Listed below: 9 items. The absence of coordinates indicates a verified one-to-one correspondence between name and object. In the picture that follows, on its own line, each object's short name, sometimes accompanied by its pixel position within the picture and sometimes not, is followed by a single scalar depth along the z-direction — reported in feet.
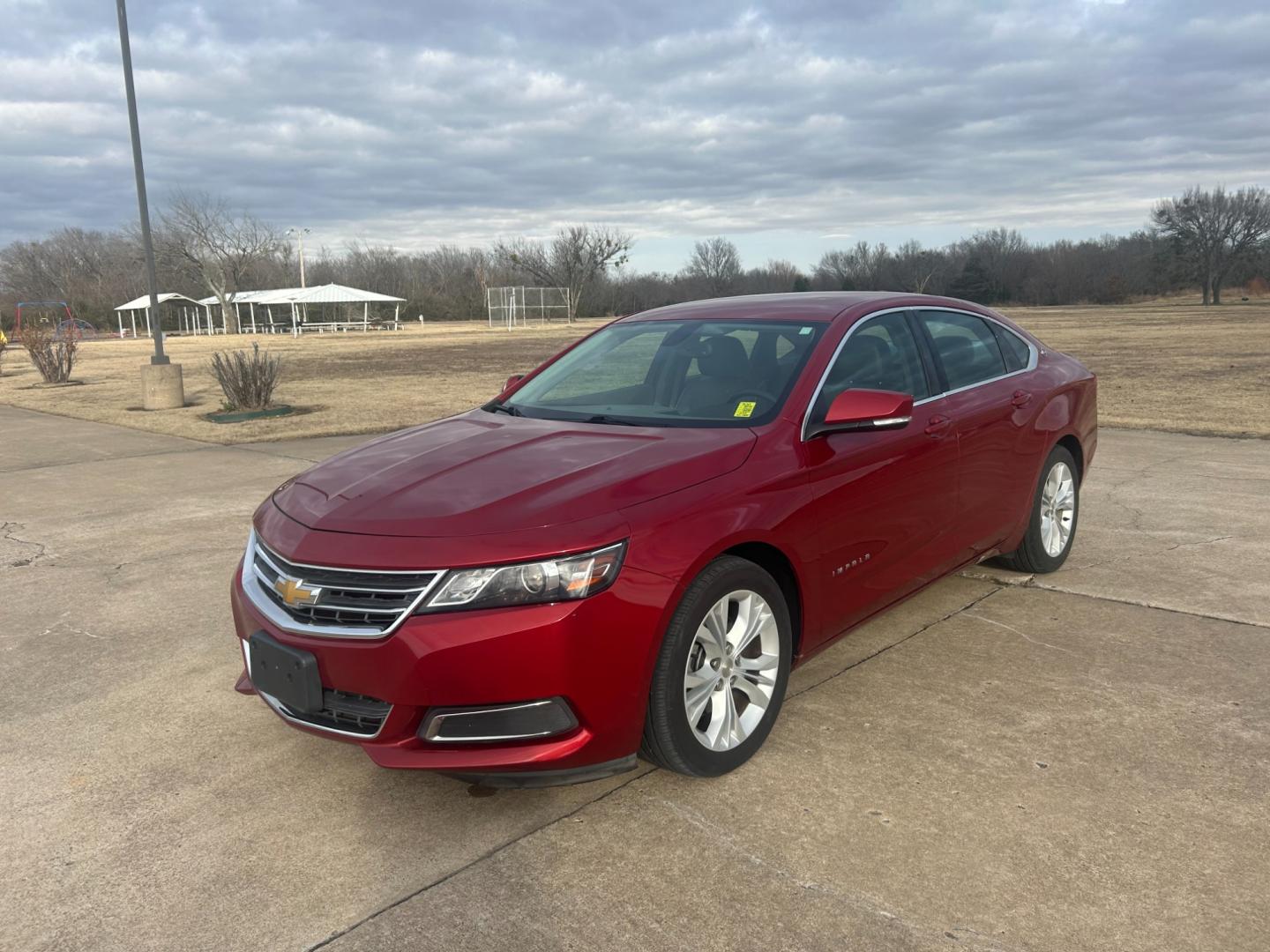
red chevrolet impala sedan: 9.04
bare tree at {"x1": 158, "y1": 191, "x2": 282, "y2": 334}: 264.31
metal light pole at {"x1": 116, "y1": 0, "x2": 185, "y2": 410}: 50.85
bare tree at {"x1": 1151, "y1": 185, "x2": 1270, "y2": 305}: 262.26
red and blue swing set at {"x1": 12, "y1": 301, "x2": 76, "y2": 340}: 85.00
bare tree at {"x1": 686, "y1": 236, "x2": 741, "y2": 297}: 292.20
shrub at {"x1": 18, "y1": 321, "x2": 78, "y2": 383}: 74.49
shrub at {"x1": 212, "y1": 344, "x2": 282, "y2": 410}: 47.21
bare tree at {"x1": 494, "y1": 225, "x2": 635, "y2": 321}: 279.28
